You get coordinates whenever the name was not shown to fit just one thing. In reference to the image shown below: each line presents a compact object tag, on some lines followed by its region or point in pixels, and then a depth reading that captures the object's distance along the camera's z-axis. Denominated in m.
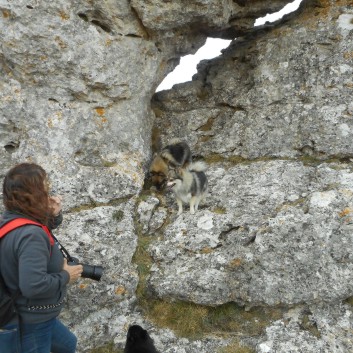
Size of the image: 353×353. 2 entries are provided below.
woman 3.64
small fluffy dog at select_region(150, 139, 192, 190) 7.58
